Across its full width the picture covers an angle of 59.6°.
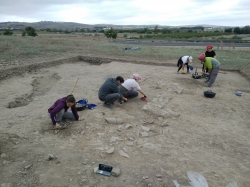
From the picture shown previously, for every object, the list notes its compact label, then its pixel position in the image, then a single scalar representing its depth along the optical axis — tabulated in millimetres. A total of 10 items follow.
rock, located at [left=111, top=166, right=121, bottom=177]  3214
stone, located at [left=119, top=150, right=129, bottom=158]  3758
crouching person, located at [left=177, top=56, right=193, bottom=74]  8934
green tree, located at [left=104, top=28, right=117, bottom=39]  36119
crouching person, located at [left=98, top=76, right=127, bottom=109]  5535
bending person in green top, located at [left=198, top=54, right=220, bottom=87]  7598
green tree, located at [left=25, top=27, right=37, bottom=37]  32228
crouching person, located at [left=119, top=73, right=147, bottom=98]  5930
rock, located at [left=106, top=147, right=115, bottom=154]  3791
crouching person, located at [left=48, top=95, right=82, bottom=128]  4238
